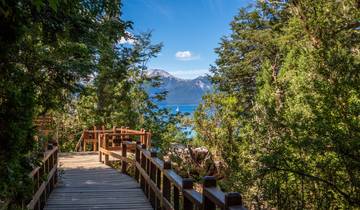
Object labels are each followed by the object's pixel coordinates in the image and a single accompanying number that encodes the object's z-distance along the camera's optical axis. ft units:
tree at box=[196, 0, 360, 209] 20.33
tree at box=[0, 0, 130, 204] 12.75
